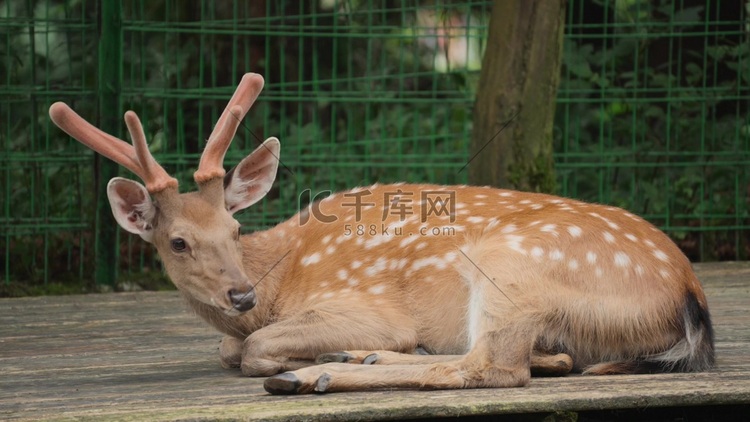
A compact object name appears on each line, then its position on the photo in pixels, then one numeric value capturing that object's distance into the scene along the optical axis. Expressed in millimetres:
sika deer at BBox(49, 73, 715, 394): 8852
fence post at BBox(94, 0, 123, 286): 14797
